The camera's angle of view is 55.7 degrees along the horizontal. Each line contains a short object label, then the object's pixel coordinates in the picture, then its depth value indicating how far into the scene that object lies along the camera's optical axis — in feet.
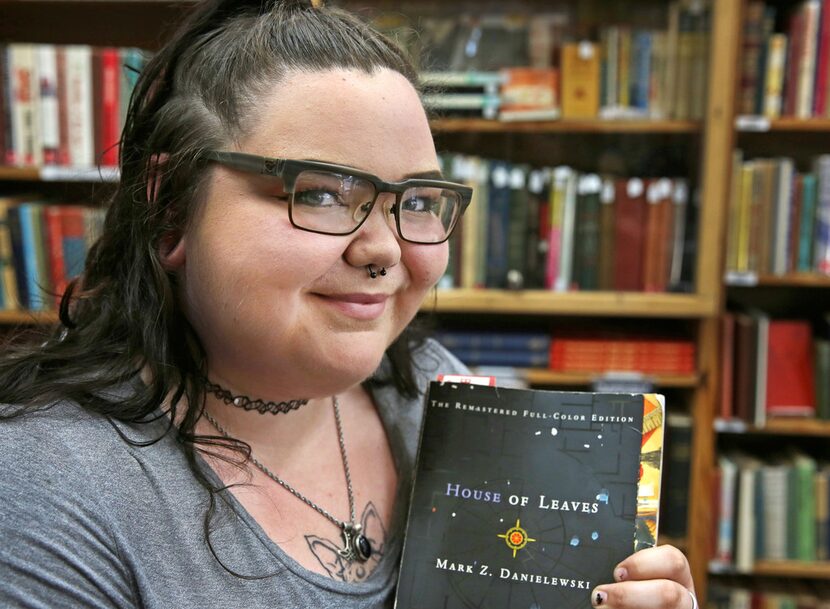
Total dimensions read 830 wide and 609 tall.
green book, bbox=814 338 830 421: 7.63
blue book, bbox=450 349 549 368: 7.81
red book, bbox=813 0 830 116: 7.31
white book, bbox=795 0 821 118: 7.29
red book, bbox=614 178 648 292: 7.67
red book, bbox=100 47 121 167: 7.50
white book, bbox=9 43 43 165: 7.49
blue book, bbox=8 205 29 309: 7.61
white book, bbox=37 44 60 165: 7.48
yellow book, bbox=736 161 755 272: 7.51
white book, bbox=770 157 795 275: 7.50
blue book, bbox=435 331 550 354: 7.80
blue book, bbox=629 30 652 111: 7.47
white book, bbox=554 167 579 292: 7.70
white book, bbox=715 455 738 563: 7.82
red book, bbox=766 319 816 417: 7.73
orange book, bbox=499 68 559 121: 7.54
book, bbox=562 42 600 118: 7.53
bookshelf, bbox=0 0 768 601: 7.26
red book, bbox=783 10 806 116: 7.36
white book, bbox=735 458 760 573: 7.79
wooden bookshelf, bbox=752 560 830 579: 7.78
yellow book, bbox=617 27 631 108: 7.48
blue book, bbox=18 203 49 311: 7.62
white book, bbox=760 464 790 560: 7.79
